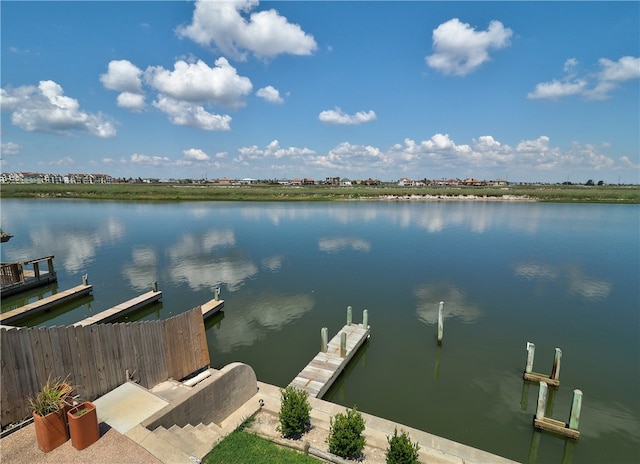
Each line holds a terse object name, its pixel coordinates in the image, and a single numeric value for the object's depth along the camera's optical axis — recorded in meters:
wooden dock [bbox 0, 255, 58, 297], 23.83
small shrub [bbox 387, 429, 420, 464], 7.44
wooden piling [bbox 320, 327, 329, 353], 15.29
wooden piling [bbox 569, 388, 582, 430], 10.77
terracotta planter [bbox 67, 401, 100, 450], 6.23
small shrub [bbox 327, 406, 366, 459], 7.93
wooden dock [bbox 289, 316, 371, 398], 13.07
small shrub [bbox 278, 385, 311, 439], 8.75
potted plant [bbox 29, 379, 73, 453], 6.19
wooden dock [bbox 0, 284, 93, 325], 19.23
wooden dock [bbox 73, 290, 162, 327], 18.47
